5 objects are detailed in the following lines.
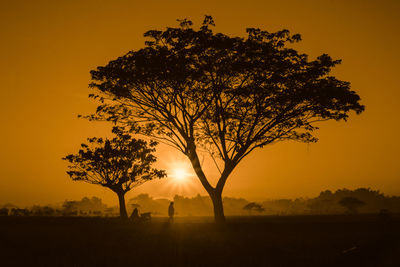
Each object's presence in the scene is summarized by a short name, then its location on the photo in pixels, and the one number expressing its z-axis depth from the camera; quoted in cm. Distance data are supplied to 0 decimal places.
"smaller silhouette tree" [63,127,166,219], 4503
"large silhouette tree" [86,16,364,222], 2717
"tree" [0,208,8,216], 5341
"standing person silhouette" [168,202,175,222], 3317
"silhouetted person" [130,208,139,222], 3312
